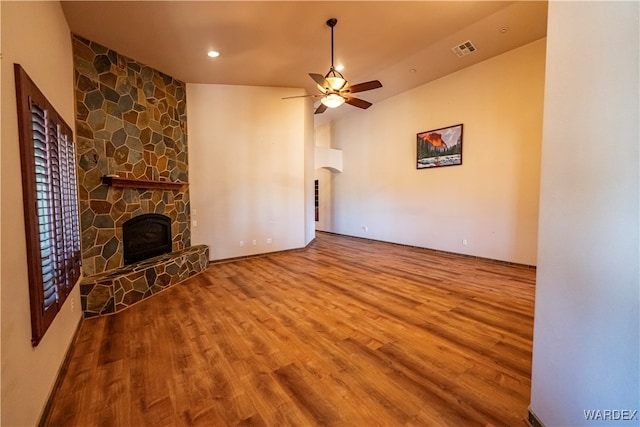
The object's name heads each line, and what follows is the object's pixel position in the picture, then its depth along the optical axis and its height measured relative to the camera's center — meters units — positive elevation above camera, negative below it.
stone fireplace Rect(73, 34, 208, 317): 3.54 +0.37
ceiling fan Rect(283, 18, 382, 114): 3.74 +1.65
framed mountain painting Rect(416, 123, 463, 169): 5.68 +1.18
